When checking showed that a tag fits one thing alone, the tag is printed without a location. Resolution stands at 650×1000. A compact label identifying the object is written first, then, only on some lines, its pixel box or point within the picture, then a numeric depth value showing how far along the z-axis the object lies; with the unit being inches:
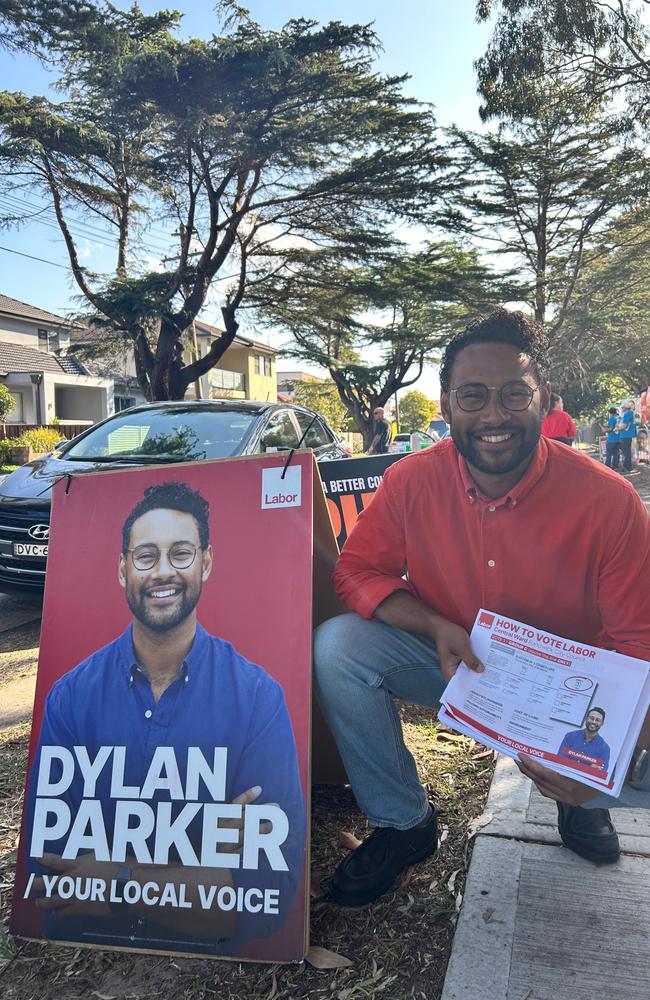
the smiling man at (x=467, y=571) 76.8
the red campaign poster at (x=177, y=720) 69.3
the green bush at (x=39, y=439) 942.4
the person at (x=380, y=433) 626.8
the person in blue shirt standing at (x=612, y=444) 756.6
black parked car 201.0
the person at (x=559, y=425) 409.1
